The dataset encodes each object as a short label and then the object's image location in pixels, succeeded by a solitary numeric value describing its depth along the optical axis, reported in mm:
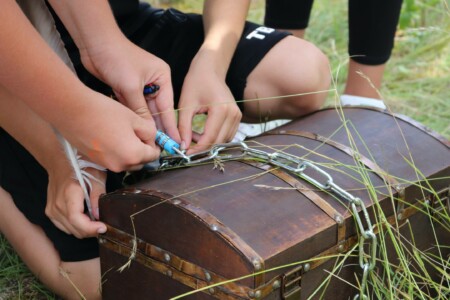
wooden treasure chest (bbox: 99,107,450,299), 1100
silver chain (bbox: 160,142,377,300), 1151
